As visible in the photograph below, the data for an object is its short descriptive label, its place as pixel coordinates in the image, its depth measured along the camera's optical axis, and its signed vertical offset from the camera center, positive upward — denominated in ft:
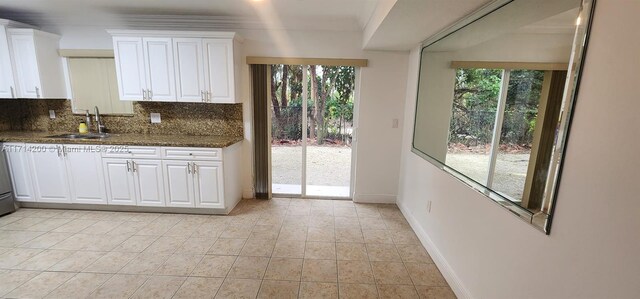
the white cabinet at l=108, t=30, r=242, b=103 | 9.66 +1.56
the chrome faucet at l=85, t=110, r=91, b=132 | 11.13 -0.65
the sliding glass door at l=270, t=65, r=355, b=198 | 11.47 -0.40
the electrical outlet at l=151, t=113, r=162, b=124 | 11.33 -0.52
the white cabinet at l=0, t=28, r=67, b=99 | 9.84 +1.51
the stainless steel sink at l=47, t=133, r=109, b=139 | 10.72 -1.32
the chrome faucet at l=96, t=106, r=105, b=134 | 11.13 -0.88
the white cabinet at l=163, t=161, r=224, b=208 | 9.77 -2.91
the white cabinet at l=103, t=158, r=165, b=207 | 9.77 -2.89
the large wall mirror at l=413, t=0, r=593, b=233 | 3.63 +0.35
